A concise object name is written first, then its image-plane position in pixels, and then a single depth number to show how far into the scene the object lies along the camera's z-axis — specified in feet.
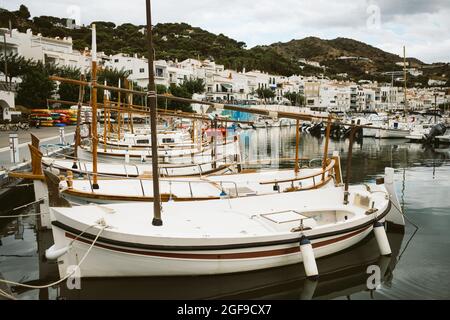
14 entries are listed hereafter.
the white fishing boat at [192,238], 25.64
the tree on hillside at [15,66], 168.76
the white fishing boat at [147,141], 83.35
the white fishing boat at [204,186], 37.99
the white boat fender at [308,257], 27.81
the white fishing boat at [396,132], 177.76
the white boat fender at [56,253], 24.49
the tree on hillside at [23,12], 362.94
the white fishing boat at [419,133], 163.84
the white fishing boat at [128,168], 51.57
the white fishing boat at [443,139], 158.37
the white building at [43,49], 183.52
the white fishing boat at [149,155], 71.05
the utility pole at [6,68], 160.35
